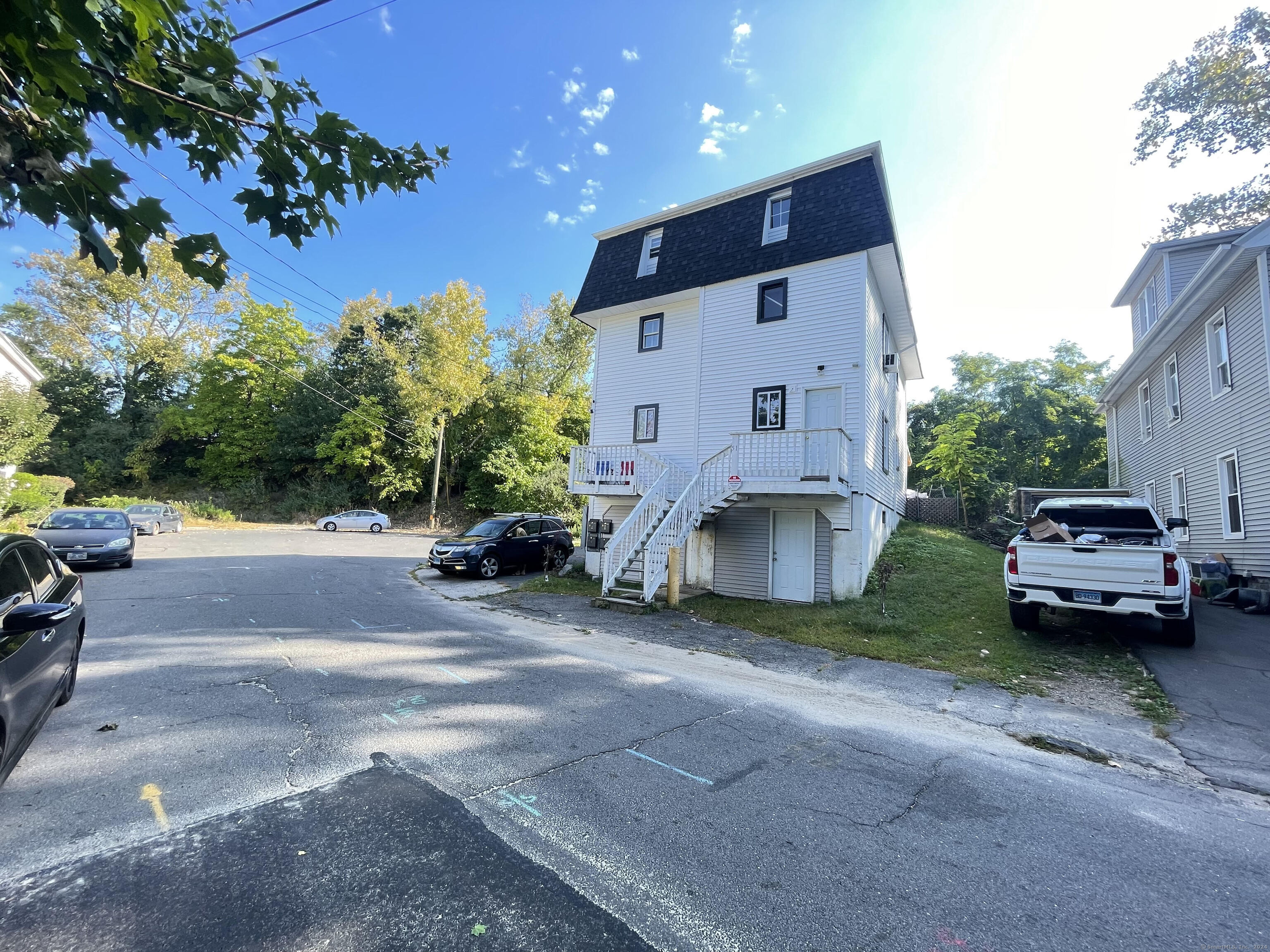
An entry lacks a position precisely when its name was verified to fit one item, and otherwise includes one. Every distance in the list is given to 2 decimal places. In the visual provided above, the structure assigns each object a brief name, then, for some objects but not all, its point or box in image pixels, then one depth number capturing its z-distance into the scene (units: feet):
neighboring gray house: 34.04
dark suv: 46.52
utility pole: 105.60
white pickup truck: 22.91
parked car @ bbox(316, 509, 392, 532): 98.89
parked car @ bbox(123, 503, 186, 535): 73.15
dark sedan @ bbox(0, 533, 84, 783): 9.48
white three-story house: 37.93
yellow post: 36.31
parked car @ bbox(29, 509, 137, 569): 38.52
